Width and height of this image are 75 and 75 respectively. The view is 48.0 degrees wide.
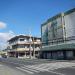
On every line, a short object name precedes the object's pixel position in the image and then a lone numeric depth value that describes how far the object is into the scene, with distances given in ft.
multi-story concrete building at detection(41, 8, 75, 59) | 68.34
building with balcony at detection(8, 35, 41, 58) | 130.19
